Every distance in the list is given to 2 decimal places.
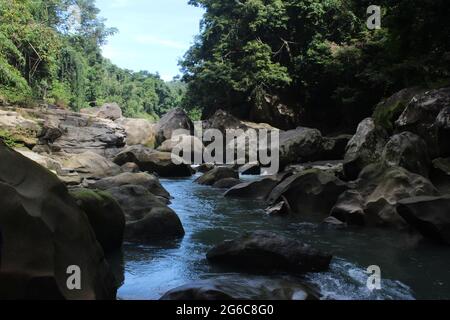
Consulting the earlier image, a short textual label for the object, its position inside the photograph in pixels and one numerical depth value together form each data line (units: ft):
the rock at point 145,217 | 24.29
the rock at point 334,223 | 27.81
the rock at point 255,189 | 40.04
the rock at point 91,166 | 50.06
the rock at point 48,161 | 47.29
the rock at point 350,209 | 27.91
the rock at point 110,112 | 113.78
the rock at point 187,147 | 74.00
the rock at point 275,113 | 85.61
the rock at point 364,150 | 41.70
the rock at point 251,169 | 62.39
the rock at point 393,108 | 42.93
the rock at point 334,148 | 60.03
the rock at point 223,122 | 86.76
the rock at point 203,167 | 68.03
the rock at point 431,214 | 22.45
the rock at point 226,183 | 47.91
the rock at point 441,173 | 32.19
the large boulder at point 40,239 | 10.64
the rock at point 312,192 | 31.73
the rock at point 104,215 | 20.32
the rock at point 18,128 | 59.41
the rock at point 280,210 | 32.04
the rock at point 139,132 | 96.32
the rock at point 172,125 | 96.58
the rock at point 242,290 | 13.30
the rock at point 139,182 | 37.94
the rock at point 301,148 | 58.34
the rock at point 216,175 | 50.91
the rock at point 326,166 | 45.14
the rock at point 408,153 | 32.97
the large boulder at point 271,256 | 18.61
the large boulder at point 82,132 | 75.20
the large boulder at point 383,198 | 27.12
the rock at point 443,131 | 32.80
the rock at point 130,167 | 56.54
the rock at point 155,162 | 60.49
